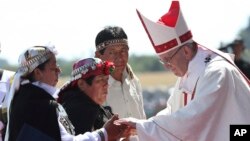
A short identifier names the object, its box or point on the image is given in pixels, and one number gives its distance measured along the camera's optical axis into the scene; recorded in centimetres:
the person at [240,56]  1427
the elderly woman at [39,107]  838
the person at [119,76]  1036
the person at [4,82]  1066
